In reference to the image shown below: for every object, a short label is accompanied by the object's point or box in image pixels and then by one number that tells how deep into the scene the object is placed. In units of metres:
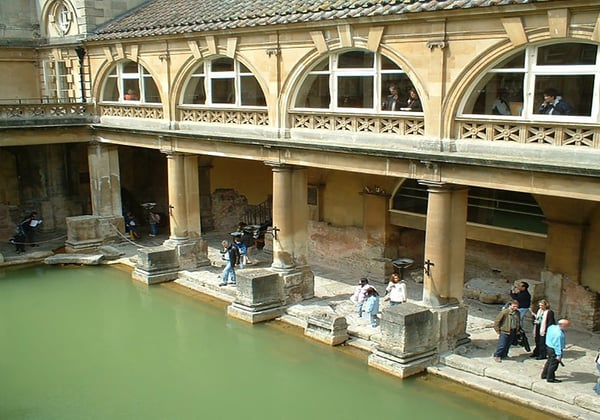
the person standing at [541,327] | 12.00
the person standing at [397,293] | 14.02
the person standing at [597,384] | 10.95
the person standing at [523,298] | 13.32
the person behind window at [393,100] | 13.96
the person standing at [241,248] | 18.88
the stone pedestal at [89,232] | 22.09
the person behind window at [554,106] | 11.65
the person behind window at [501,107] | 12.91
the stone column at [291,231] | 16.06
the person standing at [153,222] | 23.81
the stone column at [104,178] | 22.48
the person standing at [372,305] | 14.34
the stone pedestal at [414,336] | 12.59
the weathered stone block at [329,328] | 14.09
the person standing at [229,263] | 17.67
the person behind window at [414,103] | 13.58
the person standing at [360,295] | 14.82
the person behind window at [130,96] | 21.30
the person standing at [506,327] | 12.38
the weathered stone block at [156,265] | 18.83
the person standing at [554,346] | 11.34
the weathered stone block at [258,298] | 15.72
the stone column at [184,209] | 19.22
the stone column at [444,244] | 12.84
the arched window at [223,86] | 16.95
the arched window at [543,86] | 11.16
